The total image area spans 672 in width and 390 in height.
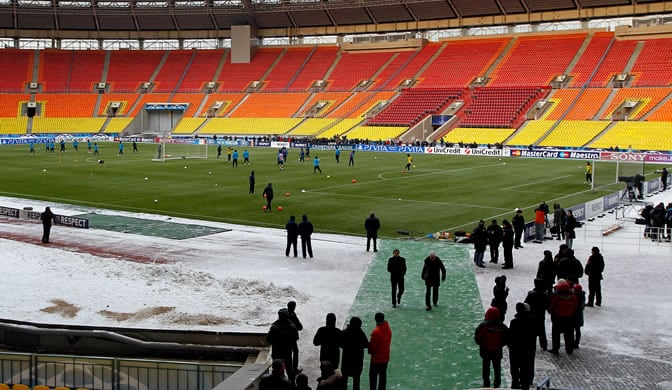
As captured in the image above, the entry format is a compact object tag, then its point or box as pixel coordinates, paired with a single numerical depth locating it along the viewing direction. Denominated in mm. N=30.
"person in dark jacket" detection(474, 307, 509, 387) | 10992
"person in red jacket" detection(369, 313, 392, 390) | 10724
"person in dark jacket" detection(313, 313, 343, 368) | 10648
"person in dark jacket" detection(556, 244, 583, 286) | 15359
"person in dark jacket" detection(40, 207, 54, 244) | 23094
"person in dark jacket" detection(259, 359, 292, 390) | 8656
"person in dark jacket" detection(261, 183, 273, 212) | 29453
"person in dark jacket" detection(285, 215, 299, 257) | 20844
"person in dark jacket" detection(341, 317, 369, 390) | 10461
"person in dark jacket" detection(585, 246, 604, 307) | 15469
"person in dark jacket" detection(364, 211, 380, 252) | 21516
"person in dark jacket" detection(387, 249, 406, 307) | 15414
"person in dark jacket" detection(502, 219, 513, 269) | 19391
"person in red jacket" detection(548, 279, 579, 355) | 12539
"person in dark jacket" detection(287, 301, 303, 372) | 11492
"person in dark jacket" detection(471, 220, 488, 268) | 19484
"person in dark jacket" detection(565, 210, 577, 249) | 21906
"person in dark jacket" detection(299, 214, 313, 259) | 20781
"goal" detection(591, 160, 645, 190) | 38531
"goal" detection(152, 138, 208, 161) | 58219
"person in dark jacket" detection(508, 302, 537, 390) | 11031
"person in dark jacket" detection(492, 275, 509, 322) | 13109
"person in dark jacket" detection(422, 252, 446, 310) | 15516
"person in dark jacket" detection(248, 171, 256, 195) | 33969
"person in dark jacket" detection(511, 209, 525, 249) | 21812
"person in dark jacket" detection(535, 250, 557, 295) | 15406
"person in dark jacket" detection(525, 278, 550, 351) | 12047
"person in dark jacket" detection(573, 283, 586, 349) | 12852
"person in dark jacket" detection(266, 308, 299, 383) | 11047
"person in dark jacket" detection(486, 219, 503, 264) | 20000
